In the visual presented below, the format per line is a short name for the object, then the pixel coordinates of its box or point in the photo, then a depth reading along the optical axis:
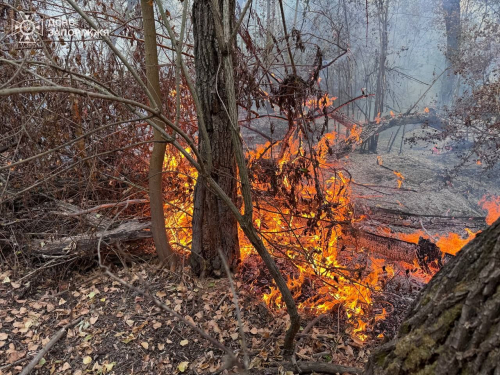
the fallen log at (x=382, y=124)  5.09
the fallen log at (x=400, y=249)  4.36
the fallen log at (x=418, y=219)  4.59
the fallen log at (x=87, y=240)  3.18
